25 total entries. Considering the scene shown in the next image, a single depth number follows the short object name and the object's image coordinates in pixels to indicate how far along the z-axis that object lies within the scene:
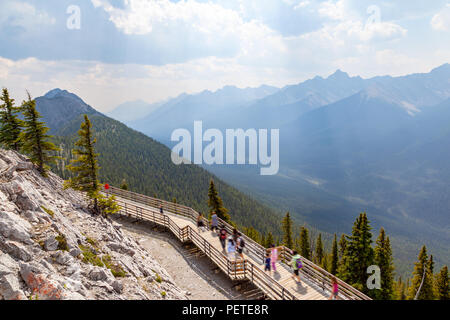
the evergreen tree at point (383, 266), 33.09
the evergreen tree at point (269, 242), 61.73
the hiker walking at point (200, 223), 22.47
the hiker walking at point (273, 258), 16.82
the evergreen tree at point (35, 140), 20.67
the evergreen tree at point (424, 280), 37.33
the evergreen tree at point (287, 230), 55.12
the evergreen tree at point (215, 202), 38.19
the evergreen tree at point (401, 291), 59.11
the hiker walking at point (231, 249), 17.88
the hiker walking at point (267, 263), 16.53
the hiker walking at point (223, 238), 18.89
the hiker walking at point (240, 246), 18.17
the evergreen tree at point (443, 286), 35.56
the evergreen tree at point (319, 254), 72.31
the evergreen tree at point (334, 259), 56.04
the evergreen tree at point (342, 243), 58.88
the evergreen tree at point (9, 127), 24.83
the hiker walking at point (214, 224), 21.28
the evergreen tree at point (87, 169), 18.83
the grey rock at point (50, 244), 11.23
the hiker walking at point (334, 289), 14.29
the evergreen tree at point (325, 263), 65.05
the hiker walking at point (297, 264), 15.77
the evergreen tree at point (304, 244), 60.01
